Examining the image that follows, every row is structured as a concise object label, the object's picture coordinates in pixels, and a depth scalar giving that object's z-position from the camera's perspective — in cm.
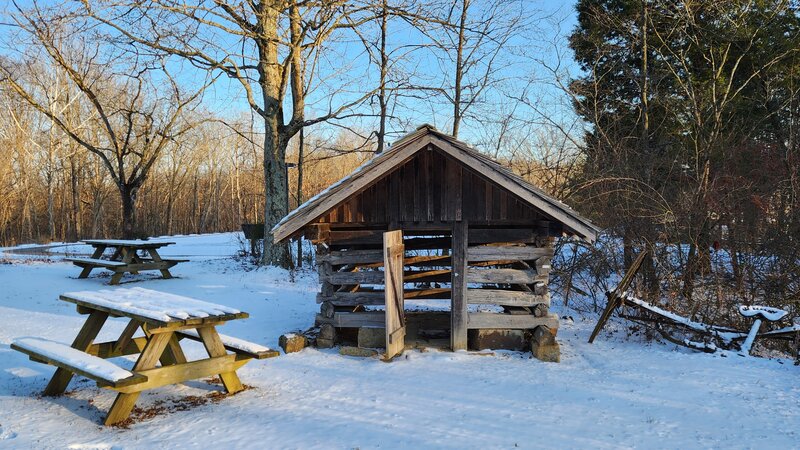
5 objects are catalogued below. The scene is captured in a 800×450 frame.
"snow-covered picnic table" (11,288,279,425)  499
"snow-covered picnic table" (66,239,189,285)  1396
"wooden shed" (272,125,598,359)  775
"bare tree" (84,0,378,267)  1544
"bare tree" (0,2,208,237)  1512
